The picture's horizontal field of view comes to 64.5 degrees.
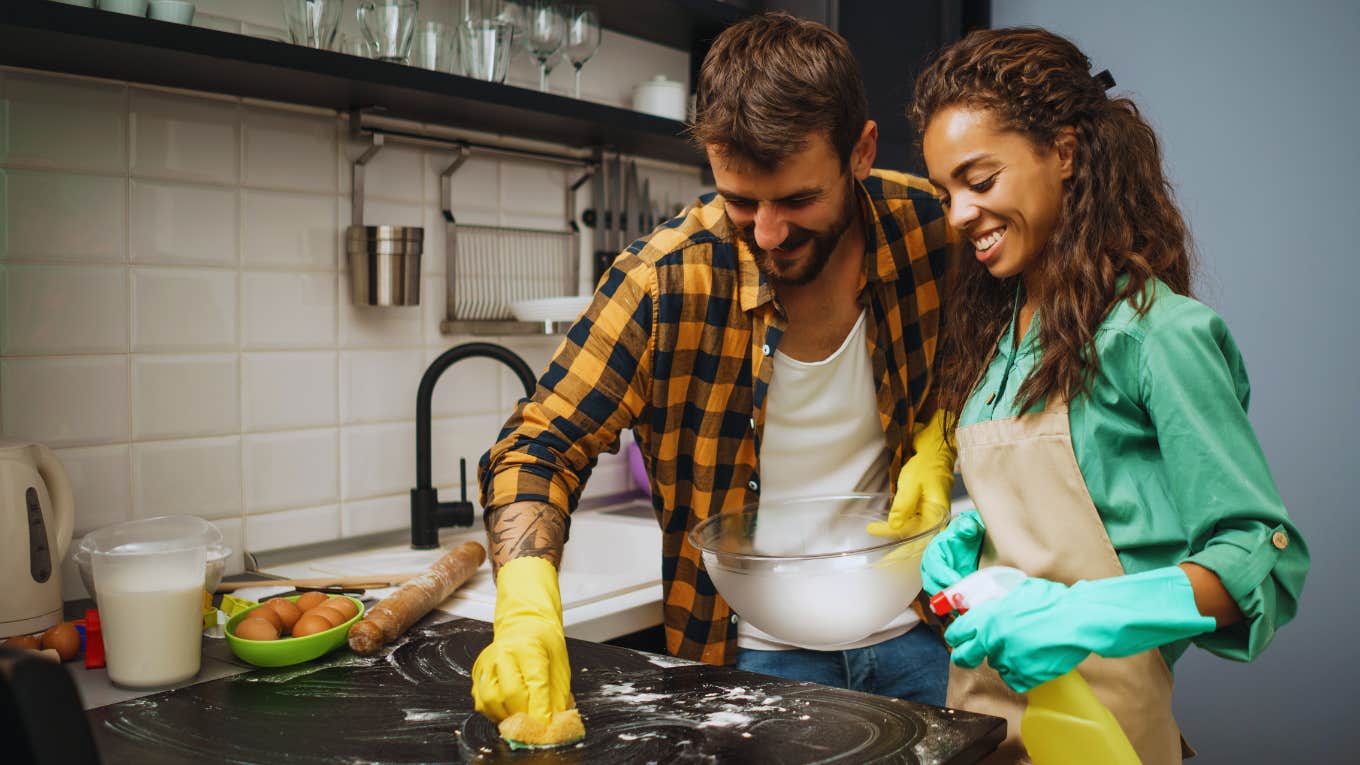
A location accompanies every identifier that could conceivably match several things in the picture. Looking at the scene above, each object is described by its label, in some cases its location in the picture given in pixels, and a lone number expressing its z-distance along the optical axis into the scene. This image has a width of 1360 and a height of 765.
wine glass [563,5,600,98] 2.05
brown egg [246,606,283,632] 1.29
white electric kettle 1.33
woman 1.00
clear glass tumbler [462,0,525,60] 1.89
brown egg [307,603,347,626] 1.31
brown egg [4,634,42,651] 1.28
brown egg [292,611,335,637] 1.27
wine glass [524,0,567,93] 1.99
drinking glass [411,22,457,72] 1.86
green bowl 1.24
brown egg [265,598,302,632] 1.30
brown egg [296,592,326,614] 1.36
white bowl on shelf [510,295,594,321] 2.08
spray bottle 1.02
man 1.38
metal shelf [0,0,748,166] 1.35
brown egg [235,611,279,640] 1.25
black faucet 1.92
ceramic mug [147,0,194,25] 1.47
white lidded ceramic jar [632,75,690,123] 2.28
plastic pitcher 1.20
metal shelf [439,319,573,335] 2.05
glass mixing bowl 1.18
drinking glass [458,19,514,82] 1.89
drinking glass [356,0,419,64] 1.73
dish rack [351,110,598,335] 2.04
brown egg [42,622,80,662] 1.30
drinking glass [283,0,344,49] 1.66
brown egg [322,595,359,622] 1.35
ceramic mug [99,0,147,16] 1.46
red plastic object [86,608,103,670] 1.29
